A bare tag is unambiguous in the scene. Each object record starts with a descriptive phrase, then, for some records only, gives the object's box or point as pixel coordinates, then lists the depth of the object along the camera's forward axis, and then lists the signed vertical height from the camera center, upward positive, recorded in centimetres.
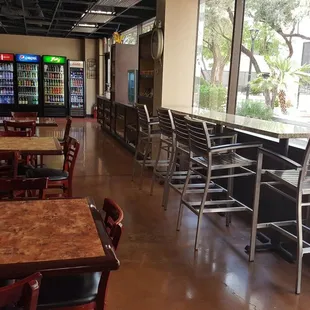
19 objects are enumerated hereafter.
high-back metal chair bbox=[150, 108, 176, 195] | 407 -49
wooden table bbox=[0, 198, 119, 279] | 130 -64
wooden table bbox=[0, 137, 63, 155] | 338 -64
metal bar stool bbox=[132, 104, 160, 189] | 479 -65
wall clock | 550 +61
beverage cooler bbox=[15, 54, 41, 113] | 1232 -13
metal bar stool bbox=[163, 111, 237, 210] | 359 -57
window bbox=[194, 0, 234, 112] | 482 +42
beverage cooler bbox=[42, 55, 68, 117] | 1256 -22
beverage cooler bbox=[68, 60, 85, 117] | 1285 -29
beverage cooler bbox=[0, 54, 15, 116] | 1215 -22
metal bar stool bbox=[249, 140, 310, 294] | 247 -70
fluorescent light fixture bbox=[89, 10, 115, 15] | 803 +147
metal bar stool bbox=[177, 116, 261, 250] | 306 -66
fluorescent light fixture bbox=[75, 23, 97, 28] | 1023 +149
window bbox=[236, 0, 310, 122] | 357 +26
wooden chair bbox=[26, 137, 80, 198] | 351 -92
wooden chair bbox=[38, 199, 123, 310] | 156 -92
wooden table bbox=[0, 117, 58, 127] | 546 -65
